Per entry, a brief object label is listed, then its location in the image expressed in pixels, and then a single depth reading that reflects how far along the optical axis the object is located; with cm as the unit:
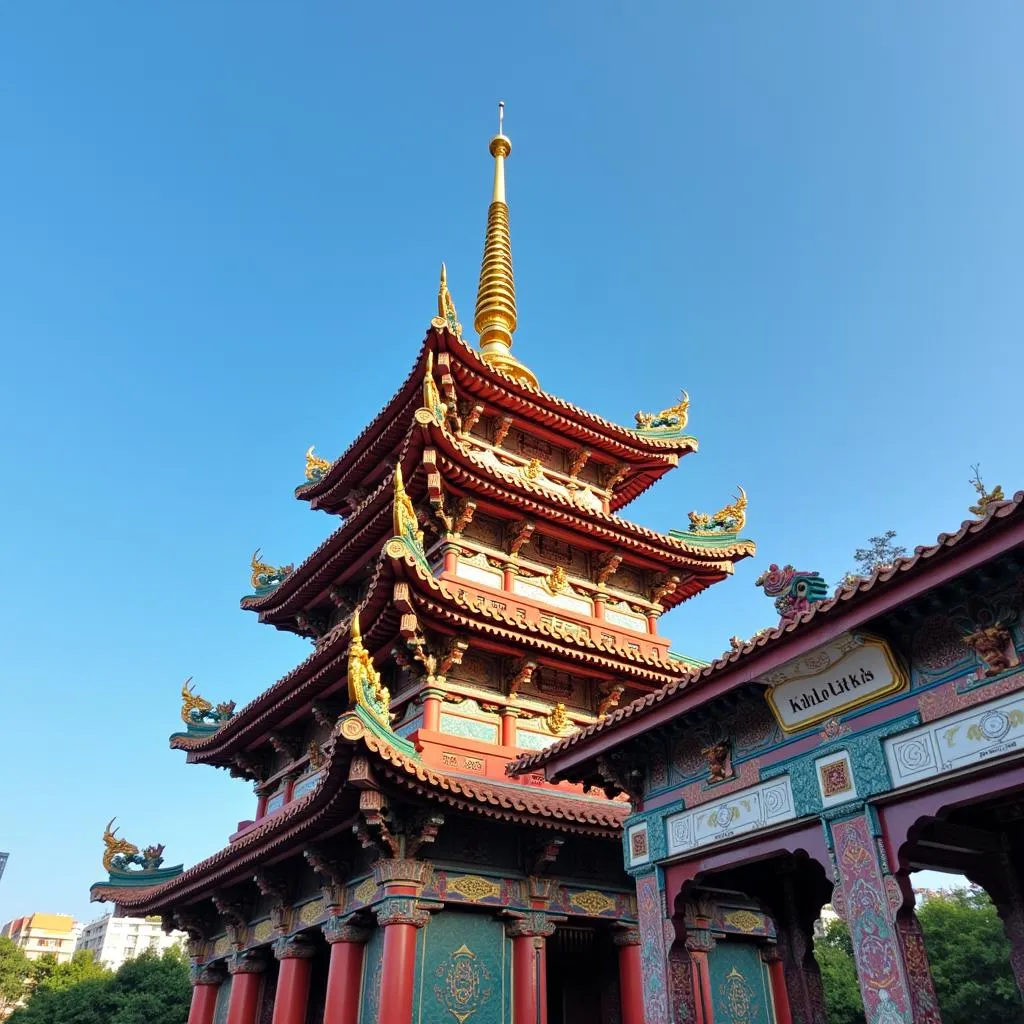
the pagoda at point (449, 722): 1319
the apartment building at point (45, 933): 10808
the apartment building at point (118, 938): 11512
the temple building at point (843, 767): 784
